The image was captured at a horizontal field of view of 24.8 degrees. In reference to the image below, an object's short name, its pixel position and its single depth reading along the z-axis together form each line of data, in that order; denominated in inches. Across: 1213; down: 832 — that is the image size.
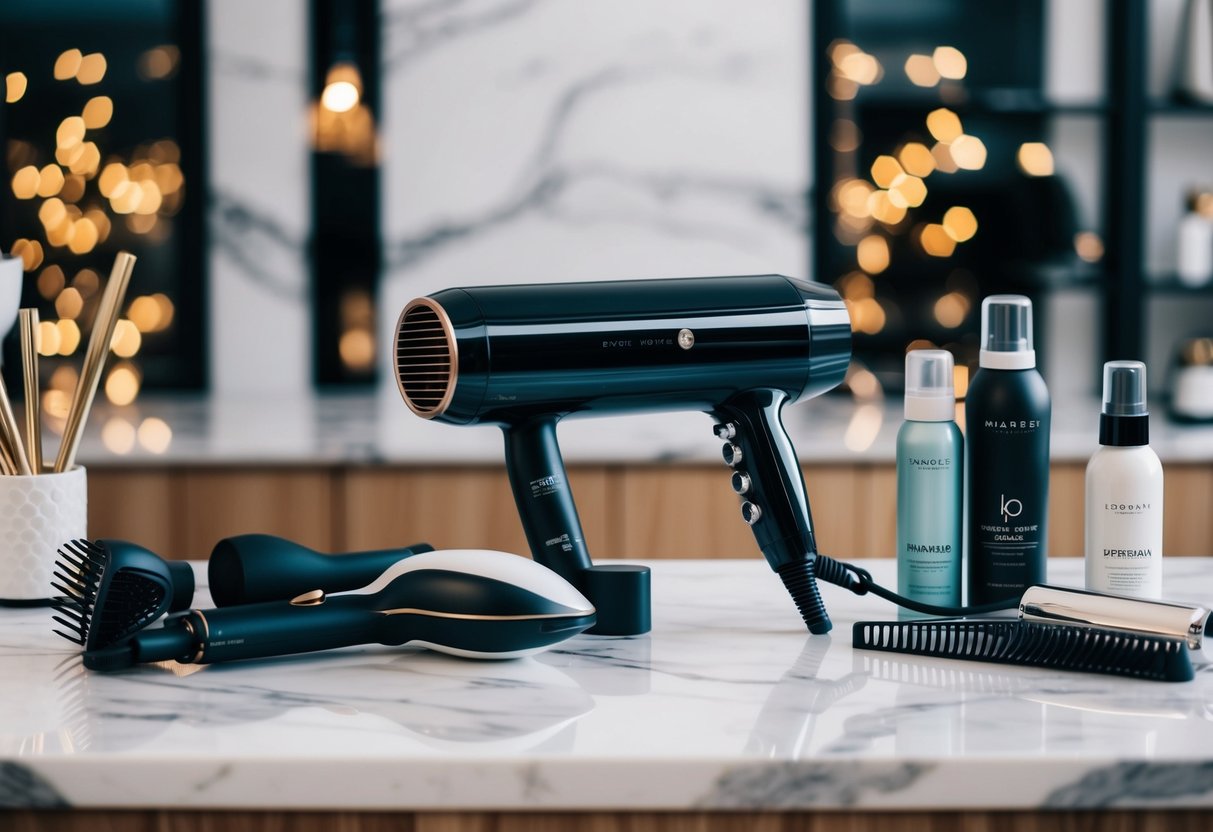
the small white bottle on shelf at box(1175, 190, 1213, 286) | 125.4
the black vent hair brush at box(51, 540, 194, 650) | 62.7
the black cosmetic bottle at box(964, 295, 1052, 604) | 65.6
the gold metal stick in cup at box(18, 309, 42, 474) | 68.0
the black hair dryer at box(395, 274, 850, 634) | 65.1
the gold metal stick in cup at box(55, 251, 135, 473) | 67.3
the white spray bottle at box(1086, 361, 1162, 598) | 65.3
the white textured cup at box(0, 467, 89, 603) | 67.4
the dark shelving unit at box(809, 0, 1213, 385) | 125.2
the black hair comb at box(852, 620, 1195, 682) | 61.5
